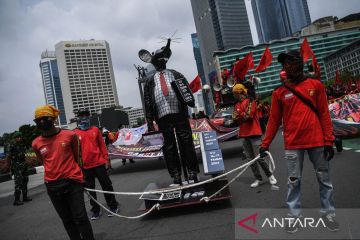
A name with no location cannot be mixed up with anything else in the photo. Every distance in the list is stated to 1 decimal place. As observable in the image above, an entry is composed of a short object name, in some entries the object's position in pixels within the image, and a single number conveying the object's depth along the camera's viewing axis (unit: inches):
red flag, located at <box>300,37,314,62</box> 574.2
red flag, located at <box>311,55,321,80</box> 533.3
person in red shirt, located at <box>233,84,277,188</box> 239.9
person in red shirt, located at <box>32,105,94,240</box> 144.2
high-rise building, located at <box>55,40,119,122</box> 5565.9
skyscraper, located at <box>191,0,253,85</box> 7559.1
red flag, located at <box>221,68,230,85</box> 716.8
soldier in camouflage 345.1
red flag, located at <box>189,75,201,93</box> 688.4
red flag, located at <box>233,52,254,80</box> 653.3
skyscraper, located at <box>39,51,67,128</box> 7064.5
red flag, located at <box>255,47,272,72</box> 631.1
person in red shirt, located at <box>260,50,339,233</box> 135.1
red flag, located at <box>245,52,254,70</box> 655.3
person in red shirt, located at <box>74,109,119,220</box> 225.5
